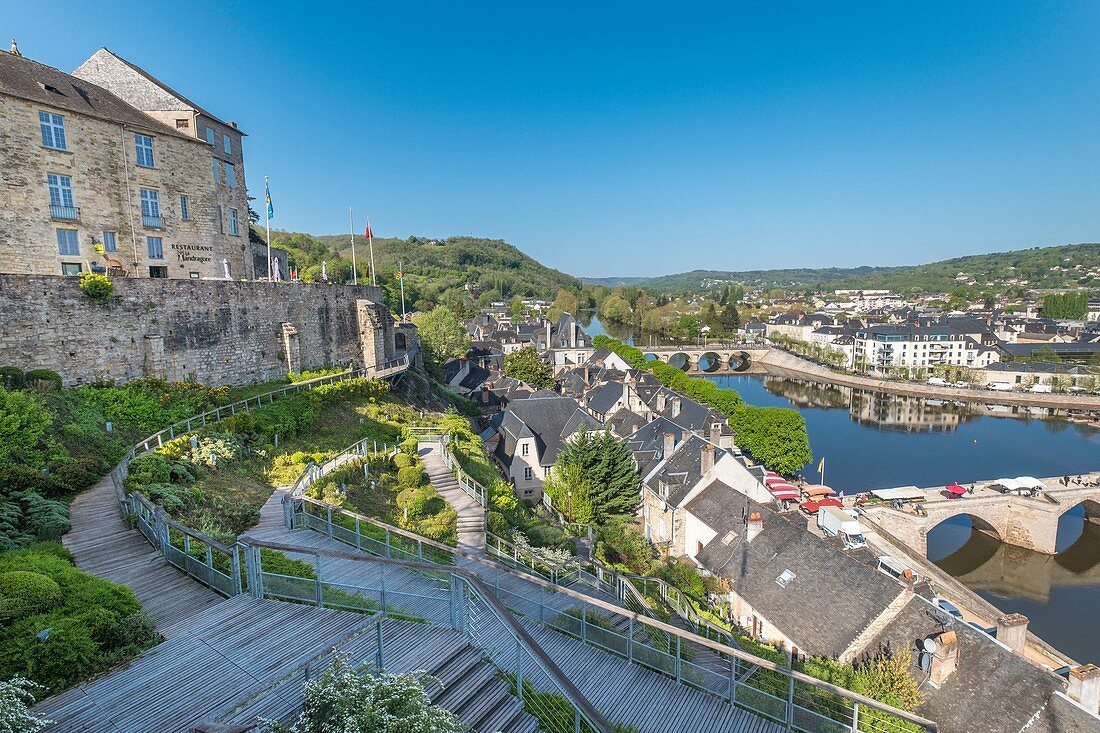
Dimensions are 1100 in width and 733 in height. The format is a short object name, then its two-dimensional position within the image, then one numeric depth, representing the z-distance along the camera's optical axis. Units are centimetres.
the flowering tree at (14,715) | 430
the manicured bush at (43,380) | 1579
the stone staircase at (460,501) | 1456
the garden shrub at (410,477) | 1702
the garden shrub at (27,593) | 671
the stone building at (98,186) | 1931
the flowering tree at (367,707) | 438
